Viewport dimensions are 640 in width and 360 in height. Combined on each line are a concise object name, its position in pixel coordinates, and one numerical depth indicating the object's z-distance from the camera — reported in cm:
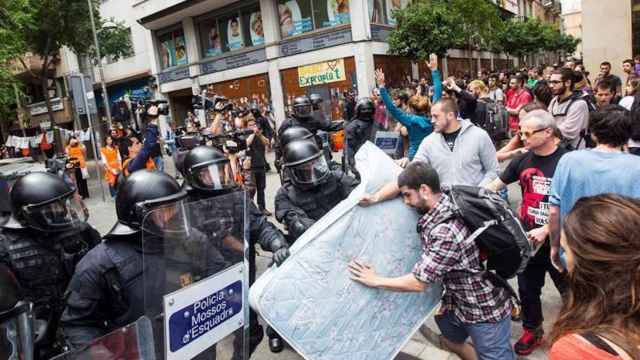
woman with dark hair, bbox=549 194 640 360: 104
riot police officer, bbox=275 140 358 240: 333
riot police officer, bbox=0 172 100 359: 255
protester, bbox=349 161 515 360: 213
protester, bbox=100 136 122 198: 977
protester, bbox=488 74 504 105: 1027
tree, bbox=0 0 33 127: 1207
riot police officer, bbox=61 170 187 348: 198
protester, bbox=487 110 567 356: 282
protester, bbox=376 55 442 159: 507
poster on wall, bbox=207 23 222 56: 2109
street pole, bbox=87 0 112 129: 1260
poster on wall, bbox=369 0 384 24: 1686
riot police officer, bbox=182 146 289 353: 295
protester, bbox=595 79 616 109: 474
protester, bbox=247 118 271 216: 715
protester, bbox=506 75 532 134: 732
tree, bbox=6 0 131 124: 1592
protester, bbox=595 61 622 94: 527
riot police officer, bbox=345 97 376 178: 606
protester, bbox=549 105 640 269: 226
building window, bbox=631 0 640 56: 1369
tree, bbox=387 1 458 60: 1478
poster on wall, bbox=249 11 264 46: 1934
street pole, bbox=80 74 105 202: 1036
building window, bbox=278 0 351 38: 1688
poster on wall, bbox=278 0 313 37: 1780
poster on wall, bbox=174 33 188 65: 2275
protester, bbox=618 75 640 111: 655
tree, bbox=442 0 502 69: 1600
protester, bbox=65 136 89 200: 1111
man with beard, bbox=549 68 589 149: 403
